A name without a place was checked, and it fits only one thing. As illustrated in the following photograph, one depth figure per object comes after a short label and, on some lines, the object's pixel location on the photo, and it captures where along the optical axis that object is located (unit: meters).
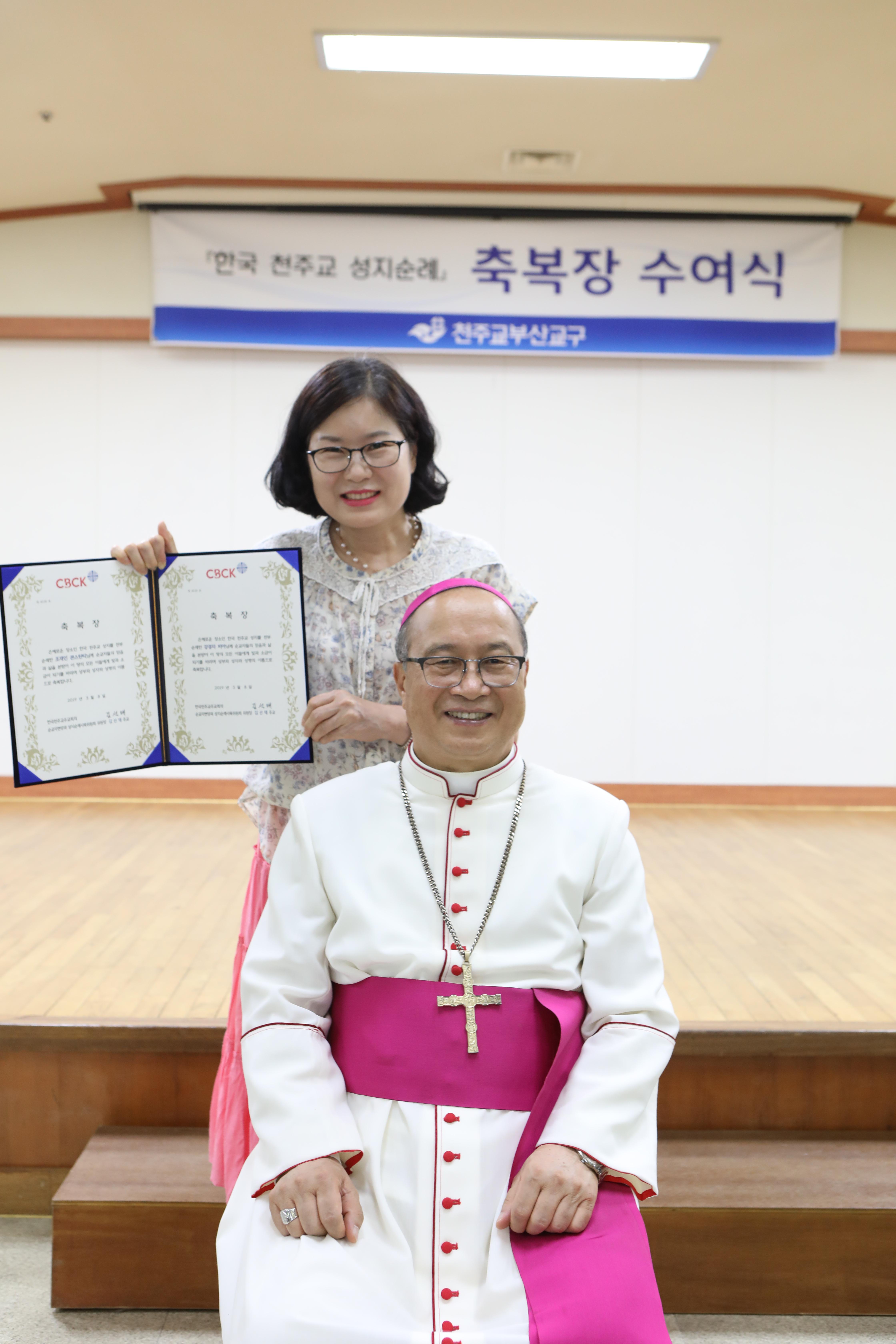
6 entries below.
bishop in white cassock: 1.36
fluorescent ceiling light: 3.96
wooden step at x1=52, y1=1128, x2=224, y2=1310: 2.06
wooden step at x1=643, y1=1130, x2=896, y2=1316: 2.08
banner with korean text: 5.42
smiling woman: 1.69
